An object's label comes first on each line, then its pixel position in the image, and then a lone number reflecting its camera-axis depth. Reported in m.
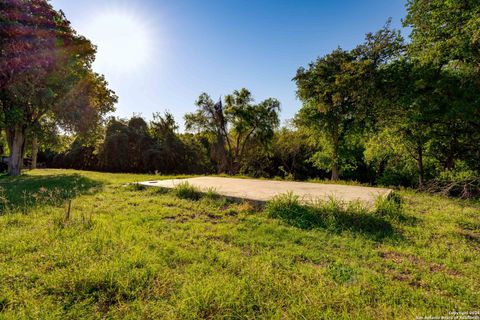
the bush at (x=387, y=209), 3.62
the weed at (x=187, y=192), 5.12
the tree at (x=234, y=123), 18.72
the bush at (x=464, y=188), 4.07
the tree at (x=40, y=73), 8.44
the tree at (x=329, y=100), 11.82
